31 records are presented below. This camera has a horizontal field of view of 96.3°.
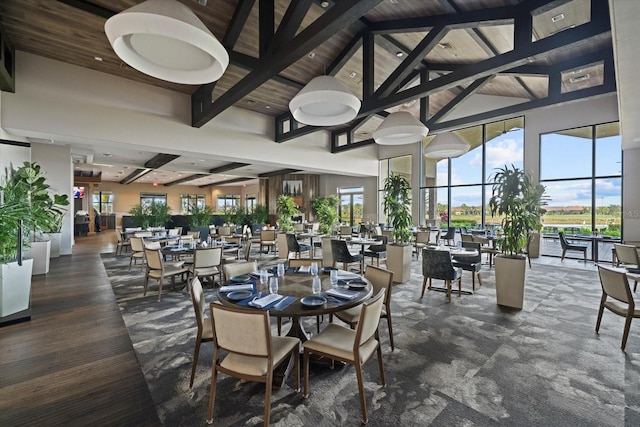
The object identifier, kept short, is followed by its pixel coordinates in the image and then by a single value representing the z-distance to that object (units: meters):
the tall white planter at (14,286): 3.58
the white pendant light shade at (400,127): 5.47
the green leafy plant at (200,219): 11.09
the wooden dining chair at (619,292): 3.00
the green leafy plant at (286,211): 10.61
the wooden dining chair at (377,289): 2.78
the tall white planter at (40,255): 5.93
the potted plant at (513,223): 4.34
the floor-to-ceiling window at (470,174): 9.65
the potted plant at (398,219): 5.87
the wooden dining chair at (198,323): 2.34
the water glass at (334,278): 2.74
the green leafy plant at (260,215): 14.03
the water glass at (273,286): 2.46
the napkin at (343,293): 2.38
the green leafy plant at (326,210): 10.20
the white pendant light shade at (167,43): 2.48
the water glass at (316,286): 2.52
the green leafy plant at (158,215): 10.91
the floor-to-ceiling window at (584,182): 7.86
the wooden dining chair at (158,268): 4.61
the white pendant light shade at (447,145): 7.46
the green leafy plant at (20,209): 3.41
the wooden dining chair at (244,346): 1.82
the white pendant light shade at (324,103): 3.96
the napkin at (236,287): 2.51
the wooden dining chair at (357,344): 1.99
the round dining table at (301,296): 2.10
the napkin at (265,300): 2.14
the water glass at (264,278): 2.80
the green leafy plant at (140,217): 10.68
